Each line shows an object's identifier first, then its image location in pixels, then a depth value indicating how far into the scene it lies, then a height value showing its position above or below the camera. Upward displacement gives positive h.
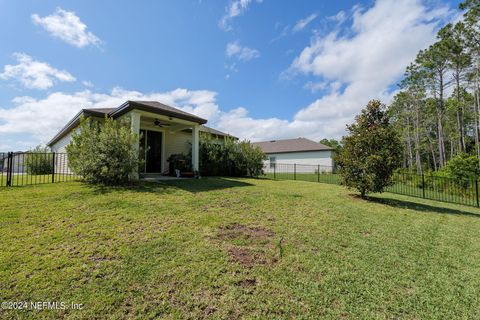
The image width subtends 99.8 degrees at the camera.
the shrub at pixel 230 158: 12.46 +0.67
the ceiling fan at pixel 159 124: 10.30 +2.42
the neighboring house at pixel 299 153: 24.82 +1.99
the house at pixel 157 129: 8.23 +2.25
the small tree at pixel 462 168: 14.23 -0.09
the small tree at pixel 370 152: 7.38 +0.59
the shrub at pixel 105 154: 6.74 +0.51
